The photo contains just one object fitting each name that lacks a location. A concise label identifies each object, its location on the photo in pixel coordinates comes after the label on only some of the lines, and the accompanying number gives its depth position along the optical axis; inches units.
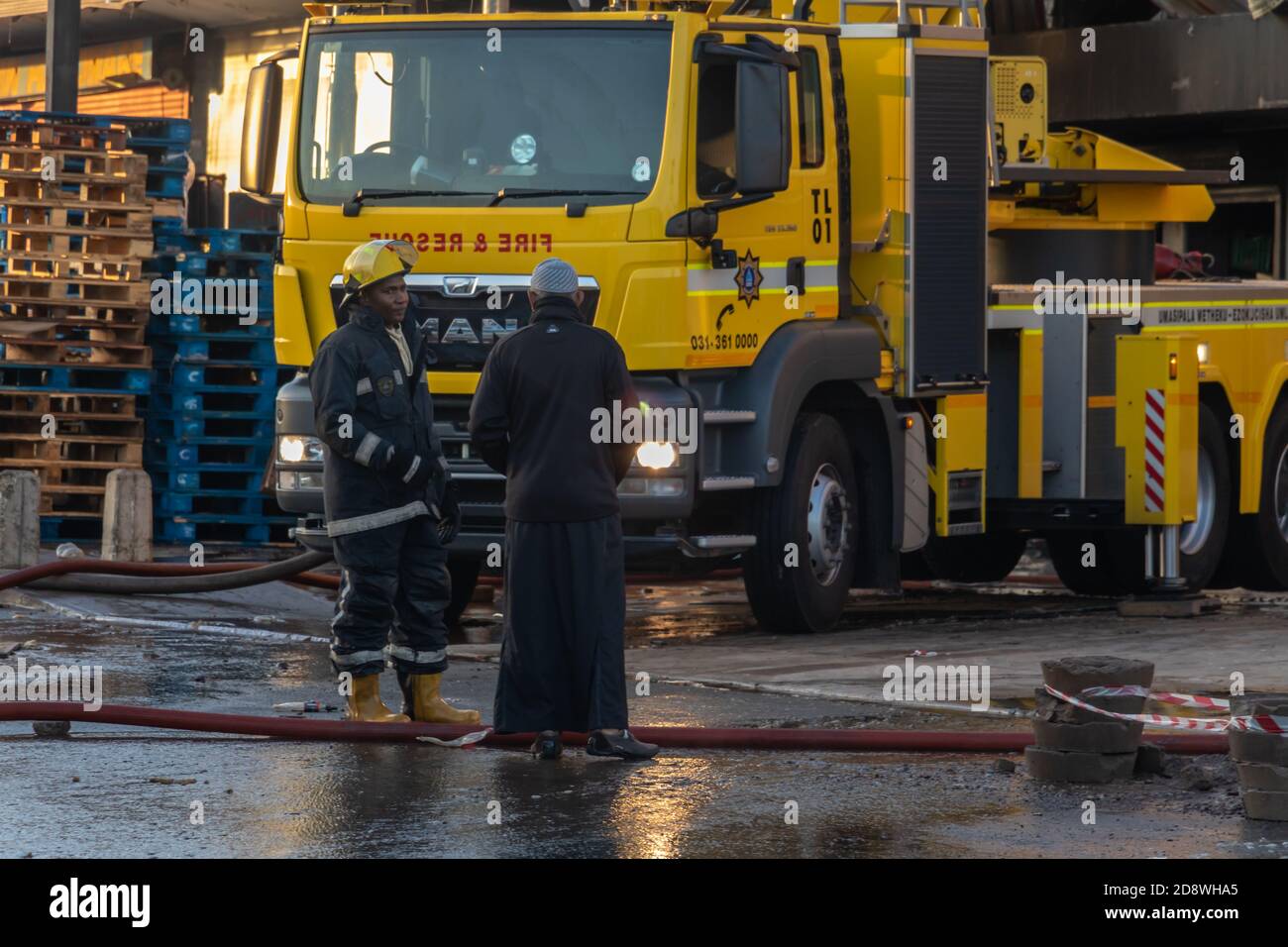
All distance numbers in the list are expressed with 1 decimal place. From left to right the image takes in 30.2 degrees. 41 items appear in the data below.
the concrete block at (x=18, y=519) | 589.0
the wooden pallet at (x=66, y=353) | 683.4
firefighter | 358.6
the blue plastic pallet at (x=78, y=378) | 682.8
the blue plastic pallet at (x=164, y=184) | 708.7
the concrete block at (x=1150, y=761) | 327.6
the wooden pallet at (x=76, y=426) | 685.3
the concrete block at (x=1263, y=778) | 290.8
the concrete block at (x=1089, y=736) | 319.3
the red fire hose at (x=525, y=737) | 343.6
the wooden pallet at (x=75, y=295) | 677.9
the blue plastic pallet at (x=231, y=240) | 699.4
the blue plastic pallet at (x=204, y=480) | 688.4
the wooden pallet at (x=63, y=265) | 674.2
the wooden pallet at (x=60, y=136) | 678.5
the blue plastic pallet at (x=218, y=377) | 687.7
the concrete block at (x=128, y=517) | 605.9
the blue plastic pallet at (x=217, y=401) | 689.0
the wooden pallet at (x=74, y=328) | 679.1
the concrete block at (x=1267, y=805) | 291.9
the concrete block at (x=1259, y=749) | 291.0
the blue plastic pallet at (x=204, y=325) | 685.9
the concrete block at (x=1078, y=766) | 319.9
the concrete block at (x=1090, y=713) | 320.2
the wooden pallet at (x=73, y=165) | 671.8
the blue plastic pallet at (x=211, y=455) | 687.7
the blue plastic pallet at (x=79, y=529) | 695.7
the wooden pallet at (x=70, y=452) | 678.5
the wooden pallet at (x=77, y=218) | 673.6
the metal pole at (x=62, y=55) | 820.6
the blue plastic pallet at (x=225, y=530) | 688.4
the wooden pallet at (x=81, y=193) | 676.7
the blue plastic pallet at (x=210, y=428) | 688.4
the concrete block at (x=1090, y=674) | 321.4
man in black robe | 343.6
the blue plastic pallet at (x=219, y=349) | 687.1
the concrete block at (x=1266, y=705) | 295.7
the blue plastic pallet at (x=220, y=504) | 688.4
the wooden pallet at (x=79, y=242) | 674.8
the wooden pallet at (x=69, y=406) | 678.5
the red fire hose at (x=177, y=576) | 525.7
